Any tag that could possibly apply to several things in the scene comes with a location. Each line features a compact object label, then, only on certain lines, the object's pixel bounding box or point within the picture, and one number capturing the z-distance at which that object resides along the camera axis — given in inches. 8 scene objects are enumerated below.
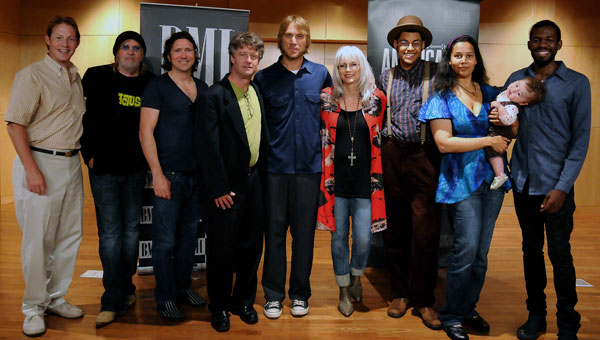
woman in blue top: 104.7
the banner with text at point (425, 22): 153.9
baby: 100.3
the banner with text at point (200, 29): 144.6
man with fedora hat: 118.1
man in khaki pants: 104.6
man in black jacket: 107.5
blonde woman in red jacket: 117.1
